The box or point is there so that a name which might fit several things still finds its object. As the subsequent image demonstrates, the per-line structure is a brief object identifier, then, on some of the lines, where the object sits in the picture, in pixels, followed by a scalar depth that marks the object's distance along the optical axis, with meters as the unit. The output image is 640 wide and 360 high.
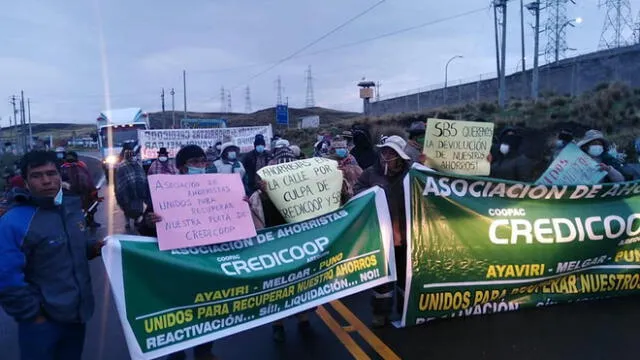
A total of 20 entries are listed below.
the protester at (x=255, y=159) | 9.70
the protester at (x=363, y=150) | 8.75
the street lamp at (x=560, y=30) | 51.58
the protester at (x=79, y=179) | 9.54
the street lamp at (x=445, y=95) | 45.93
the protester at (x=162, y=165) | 9.45
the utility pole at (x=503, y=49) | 29.78
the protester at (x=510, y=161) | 8.09
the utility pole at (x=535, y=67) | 30.91
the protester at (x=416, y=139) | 6.66
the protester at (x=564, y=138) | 7.39
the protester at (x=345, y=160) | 6.90
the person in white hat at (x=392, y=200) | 5.02
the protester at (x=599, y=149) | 6.34
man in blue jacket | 2.97
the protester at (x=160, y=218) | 3.95
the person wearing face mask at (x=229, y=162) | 8.66
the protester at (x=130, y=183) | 7.24
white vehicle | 24.70
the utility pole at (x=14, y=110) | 91.74
